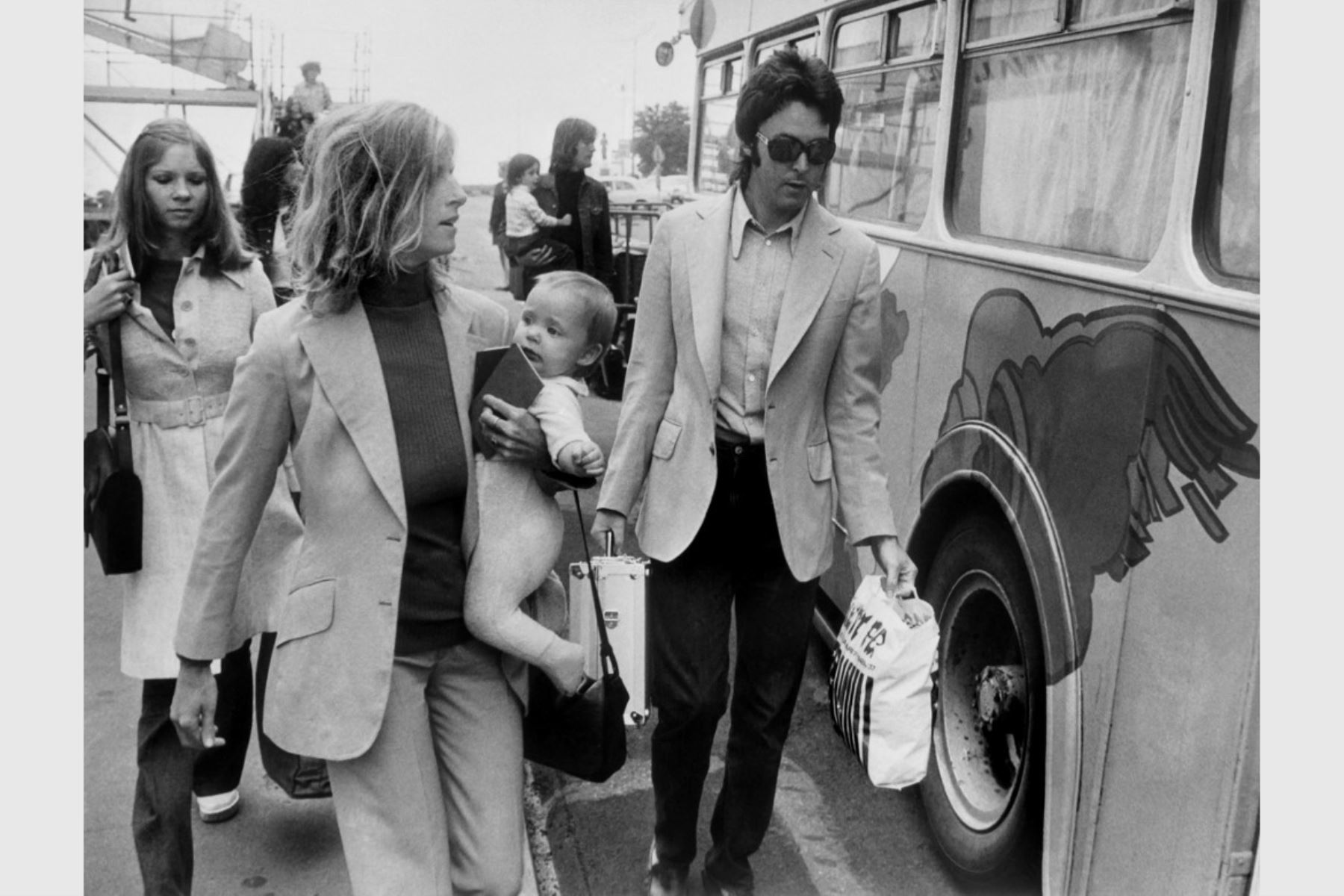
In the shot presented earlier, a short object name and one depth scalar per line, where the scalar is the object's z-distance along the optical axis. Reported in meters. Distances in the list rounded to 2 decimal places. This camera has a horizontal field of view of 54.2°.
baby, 2.26
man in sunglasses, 2.85
